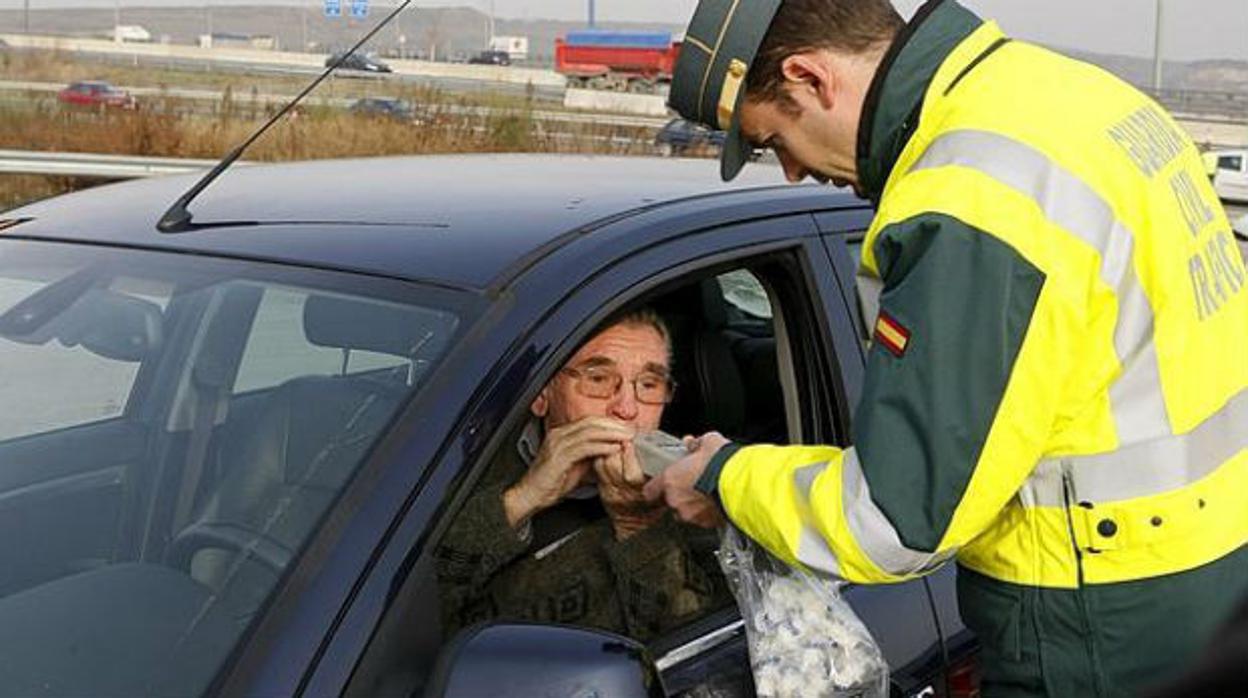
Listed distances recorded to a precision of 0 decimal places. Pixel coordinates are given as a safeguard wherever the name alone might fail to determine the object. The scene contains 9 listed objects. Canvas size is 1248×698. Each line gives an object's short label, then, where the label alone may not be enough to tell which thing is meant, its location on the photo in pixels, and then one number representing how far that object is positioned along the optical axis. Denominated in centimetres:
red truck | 4931
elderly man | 206
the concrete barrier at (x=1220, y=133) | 4306
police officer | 159
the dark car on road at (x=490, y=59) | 6519
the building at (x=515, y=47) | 7956
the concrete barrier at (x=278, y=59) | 4991
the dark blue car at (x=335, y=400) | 155
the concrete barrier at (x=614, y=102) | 3969
